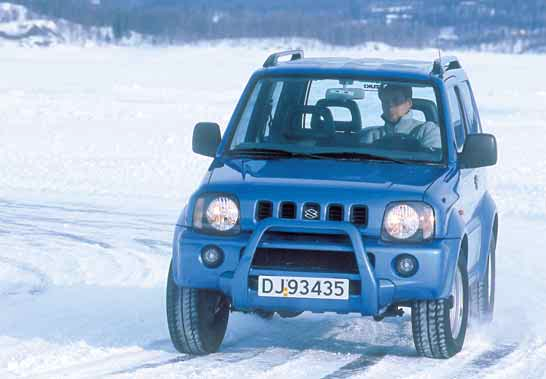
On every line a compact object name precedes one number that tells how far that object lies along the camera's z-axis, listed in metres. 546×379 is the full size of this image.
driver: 15.55
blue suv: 13.54
